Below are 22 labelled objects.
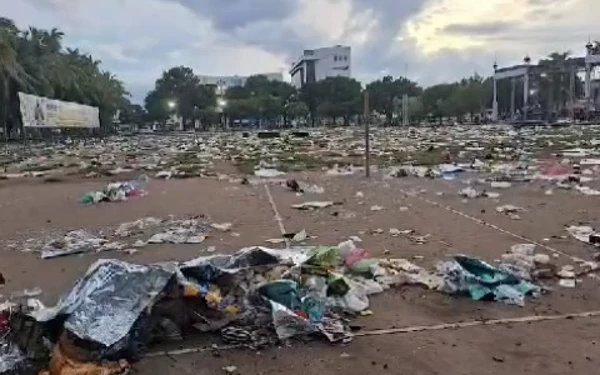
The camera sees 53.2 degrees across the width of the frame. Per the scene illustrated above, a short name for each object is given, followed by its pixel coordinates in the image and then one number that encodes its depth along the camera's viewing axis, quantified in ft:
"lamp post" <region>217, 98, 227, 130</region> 262.06
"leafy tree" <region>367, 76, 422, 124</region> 263.08
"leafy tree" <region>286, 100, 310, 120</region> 262.06
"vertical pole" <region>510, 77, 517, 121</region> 240.53
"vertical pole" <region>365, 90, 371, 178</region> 42.69
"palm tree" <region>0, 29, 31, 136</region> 111.82
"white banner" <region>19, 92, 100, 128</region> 94.05
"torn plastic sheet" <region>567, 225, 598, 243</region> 20.07
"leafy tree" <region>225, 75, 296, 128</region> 255.91
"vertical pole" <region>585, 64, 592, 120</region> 212.02
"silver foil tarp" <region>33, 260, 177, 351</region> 10.89
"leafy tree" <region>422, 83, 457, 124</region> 244.01
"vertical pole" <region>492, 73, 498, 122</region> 234.46
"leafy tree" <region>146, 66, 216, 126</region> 263.90
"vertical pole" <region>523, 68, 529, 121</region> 231.30
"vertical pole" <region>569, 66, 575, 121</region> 220.33
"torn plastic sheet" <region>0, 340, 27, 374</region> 10.37
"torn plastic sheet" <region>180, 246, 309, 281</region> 13.25
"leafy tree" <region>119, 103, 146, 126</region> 309.63
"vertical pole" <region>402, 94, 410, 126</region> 176.14
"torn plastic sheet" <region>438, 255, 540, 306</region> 14.05
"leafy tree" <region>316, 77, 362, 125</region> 255.91
